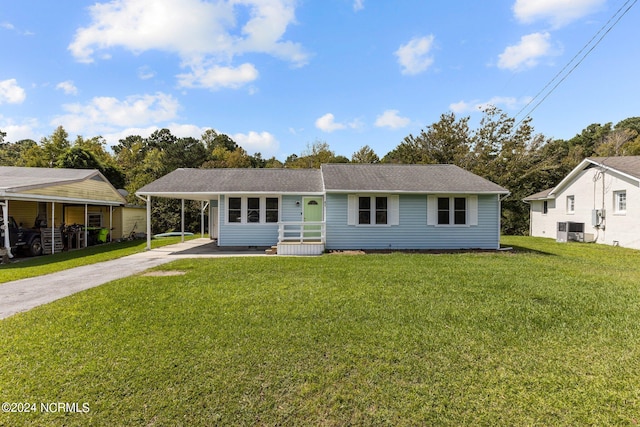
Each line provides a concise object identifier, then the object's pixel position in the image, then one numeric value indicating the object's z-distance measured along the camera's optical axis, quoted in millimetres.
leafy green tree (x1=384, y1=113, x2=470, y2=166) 29406
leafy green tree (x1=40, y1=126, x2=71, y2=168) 30656
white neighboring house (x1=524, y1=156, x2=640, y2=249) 14141
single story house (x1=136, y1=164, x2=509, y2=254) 12555
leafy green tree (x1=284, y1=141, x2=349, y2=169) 36656
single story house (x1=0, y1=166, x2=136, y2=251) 12320
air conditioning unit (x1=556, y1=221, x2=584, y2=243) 16719
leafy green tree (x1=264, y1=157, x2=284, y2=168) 42781
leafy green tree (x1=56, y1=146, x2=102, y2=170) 25656
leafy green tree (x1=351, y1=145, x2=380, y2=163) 37656
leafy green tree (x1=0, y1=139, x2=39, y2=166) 31934
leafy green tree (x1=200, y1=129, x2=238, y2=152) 45372
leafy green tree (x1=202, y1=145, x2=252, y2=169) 36806
